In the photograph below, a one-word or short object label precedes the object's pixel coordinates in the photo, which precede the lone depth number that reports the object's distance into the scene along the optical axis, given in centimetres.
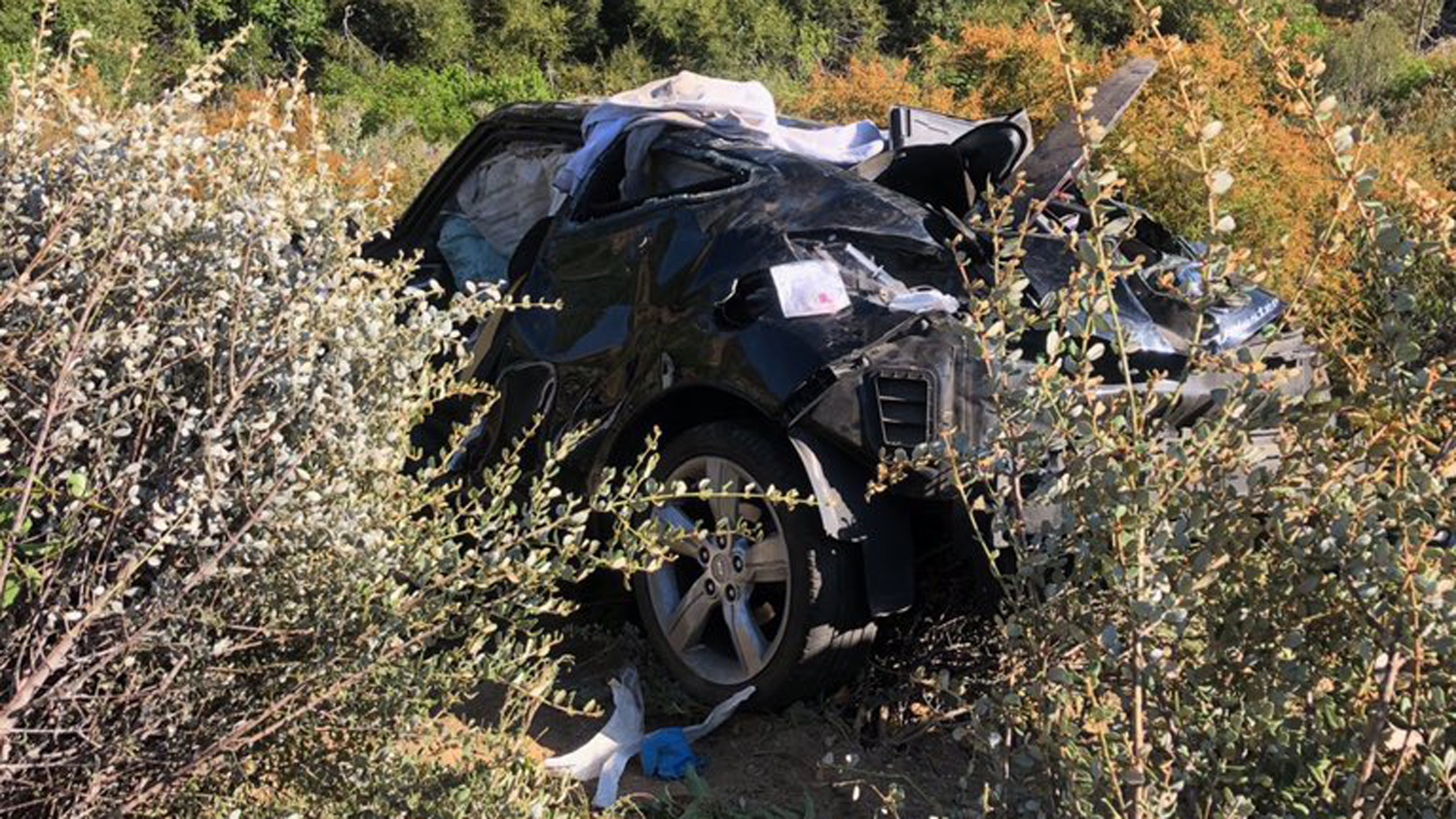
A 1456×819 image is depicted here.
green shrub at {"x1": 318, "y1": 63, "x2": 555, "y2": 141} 1977
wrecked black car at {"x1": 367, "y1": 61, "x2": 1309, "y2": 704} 345
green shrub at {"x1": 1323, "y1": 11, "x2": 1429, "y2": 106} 1873
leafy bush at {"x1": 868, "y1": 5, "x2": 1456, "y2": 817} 195
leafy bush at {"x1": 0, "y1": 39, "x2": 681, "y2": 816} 226
